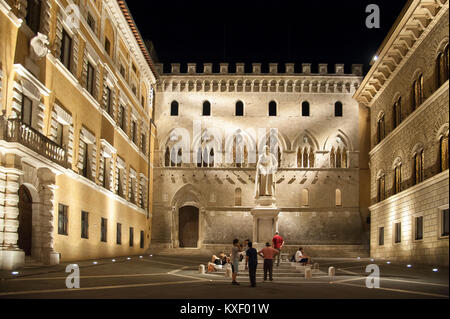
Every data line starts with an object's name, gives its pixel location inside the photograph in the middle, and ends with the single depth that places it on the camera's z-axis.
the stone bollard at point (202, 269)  22.33
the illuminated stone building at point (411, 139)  26.77
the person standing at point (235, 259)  17.73
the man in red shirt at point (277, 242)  23.98
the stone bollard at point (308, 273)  20.88
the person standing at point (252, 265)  17.10
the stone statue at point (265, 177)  30.38
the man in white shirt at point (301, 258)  24.91
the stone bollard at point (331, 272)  22.23
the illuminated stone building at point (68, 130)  19.95
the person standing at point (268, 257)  18.48
